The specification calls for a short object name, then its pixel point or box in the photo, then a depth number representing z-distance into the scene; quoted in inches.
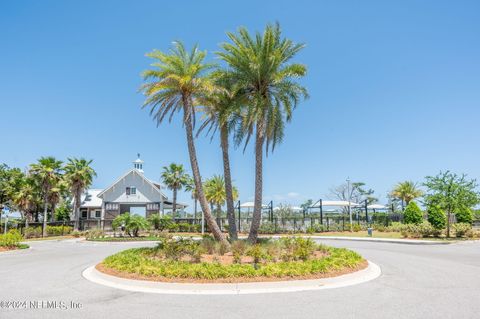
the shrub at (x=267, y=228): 1577.3
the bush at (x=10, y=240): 989.8
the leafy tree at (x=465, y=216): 1465.3
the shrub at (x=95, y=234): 1391.5
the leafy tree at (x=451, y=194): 1153.4
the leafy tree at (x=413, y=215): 1485.0
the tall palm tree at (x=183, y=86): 704.4
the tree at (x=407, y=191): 2320.4
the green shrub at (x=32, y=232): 1651.1
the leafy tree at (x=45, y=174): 1685.4
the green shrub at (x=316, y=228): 1569.4
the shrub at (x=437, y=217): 1238.9
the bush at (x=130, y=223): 1390.3
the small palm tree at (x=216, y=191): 1916.8
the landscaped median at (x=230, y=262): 424.8
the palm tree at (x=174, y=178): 2069.4
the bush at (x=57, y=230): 1723.7
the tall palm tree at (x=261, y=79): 699.4
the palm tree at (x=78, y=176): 1863.9
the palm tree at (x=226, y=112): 711.7
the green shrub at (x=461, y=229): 1186.0
